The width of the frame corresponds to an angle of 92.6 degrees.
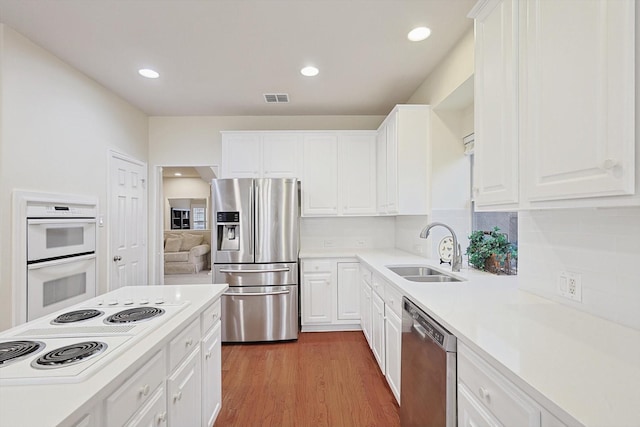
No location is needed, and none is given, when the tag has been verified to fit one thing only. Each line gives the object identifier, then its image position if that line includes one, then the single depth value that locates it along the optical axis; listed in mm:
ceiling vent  3389
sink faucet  2232
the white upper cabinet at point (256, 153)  3703
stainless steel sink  2246
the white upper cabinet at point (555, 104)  813
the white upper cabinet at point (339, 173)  3742
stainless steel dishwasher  1211
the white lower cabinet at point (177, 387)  927
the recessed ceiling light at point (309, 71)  2787
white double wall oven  2328
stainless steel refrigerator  3242
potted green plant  2086
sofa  6922
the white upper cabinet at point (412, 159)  2934
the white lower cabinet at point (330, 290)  3422
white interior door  3398
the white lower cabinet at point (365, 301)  2871
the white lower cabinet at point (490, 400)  786
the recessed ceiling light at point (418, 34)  2205
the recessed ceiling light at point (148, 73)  2834
